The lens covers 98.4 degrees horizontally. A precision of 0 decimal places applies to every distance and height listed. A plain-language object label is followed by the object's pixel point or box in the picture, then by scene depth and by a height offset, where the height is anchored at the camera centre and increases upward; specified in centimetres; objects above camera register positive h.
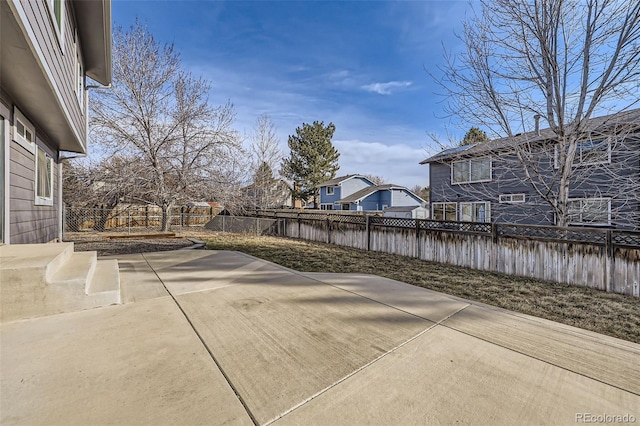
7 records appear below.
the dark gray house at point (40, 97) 282 +165
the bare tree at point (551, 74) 475 +266
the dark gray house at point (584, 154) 512 +125
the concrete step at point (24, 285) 258 -67
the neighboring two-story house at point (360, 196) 2731 +176
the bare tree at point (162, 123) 1185 +408
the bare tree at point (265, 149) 1989 +471
